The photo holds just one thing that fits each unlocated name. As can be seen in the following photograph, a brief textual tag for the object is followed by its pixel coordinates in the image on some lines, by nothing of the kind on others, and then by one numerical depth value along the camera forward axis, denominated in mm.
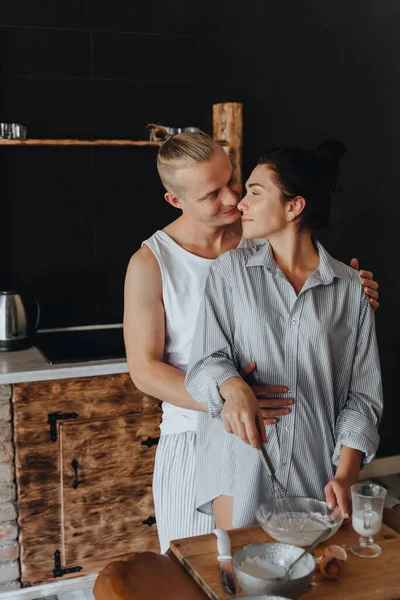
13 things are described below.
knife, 1251
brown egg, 1280
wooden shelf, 2932
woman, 1688
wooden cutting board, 1240
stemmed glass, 1406
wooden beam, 3316
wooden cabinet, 2736
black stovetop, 2840
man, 2076
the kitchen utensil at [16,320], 2930
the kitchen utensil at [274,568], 1189
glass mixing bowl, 1376
